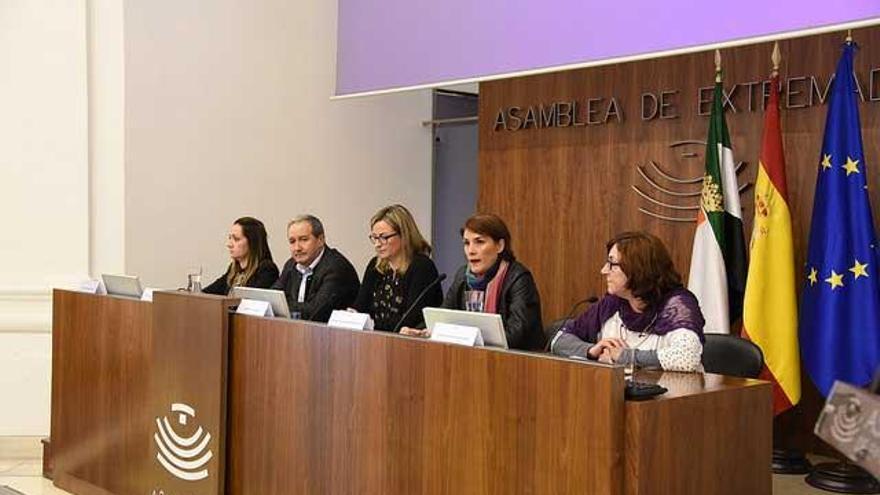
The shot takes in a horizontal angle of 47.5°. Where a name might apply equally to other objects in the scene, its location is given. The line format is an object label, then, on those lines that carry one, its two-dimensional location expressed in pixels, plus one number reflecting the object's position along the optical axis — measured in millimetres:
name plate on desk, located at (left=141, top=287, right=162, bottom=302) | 3783
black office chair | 3109
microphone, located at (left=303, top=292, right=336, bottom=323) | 4016
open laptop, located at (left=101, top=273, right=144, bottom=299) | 3910
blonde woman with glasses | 3916
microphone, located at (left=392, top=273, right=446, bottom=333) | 3457
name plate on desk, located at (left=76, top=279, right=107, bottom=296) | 4052
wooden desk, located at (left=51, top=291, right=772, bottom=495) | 2215
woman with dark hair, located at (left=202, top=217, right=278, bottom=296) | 4535
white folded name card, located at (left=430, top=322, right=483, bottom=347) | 2551
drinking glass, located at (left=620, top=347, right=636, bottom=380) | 2702
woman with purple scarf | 2777
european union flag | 3787
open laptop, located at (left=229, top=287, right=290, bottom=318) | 3271
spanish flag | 4020
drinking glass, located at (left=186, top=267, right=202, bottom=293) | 3832
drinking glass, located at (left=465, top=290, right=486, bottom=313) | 3049
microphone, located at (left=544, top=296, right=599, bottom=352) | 3151
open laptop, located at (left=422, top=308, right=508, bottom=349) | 2518
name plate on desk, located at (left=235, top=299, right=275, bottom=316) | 3270
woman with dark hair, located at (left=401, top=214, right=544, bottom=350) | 3348
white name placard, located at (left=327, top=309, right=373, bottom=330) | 2912
